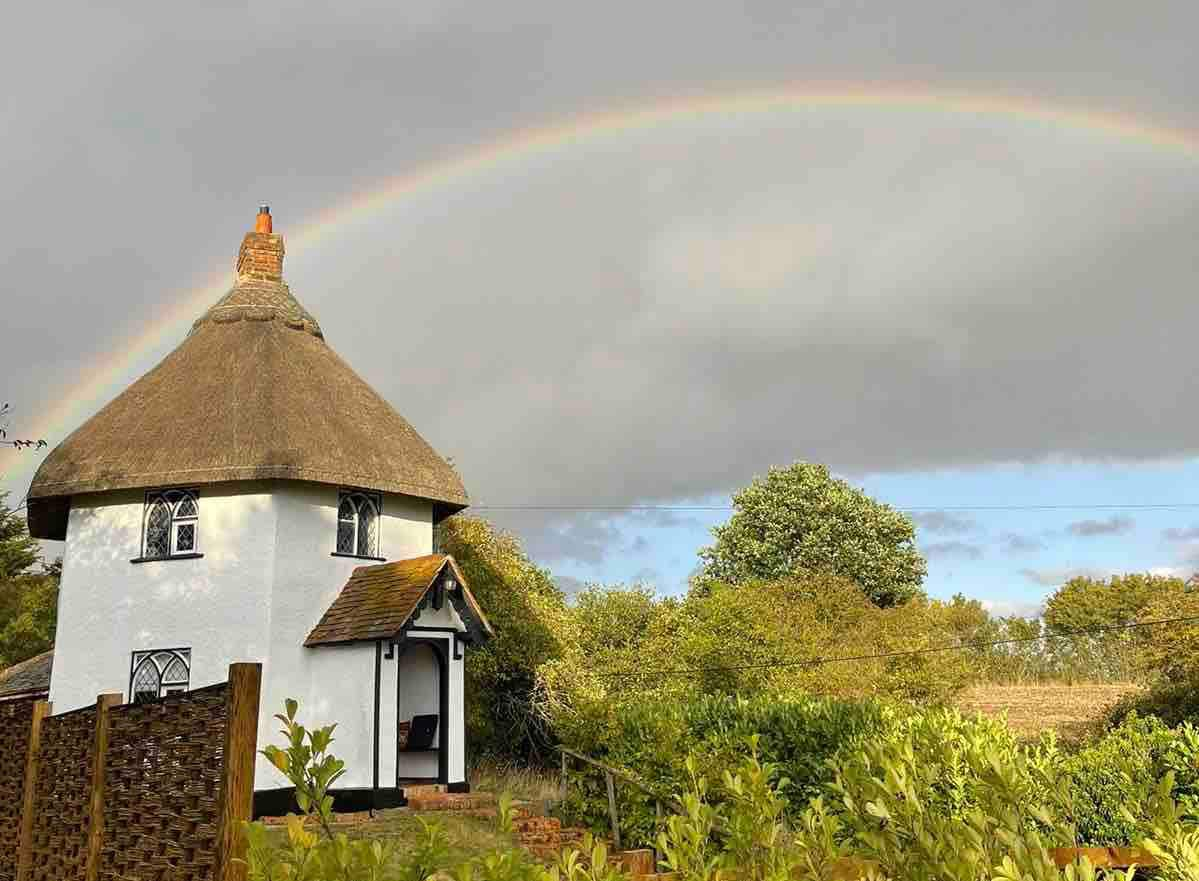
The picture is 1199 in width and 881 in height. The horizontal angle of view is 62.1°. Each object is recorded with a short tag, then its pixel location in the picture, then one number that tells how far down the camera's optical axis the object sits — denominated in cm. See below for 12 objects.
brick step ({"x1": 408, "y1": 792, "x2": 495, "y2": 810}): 1631
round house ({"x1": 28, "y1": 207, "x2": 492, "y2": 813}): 1725
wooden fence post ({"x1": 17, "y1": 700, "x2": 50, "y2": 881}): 914
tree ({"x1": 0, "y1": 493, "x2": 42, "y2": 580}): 3328
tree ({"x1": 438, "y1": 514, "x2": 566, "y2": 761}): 2430
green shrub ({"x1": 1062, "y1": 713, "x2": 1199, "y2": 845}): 1027
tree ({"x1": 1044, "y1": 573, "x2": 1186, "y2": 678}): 4162
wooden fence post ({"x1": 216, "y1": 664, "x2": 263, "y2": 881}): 628
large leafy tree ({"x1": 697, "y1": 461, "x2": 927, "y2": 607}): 4862
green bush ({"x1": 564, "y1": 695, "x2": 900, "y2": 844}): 1392
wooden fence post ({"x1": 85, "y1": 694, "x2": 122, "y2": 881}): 766
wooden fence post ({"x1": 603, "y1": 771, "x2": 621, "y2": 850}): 1312
